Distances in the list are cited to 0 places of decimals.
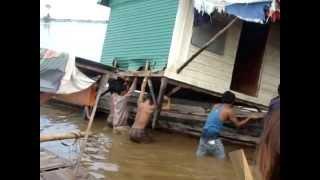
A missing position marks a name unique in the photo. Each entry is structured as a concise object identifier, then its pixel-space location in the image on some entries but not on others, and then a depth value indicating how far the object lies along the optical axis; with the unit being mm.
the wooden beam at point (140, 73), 12453
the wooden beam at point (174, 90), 12627
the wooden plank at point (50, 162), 6142
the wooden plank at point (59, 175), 5980
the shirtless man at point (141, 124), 11820
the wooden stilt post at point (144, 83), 12707
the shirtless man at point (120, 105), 13258
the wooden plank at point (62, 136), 5917
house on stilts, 12070
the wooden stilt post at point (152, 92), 12758
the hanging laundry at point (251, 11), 10156
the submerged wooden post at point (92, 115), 6742
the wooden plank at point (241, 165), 2857
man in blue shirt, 8562
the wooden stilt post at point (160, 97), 12102
